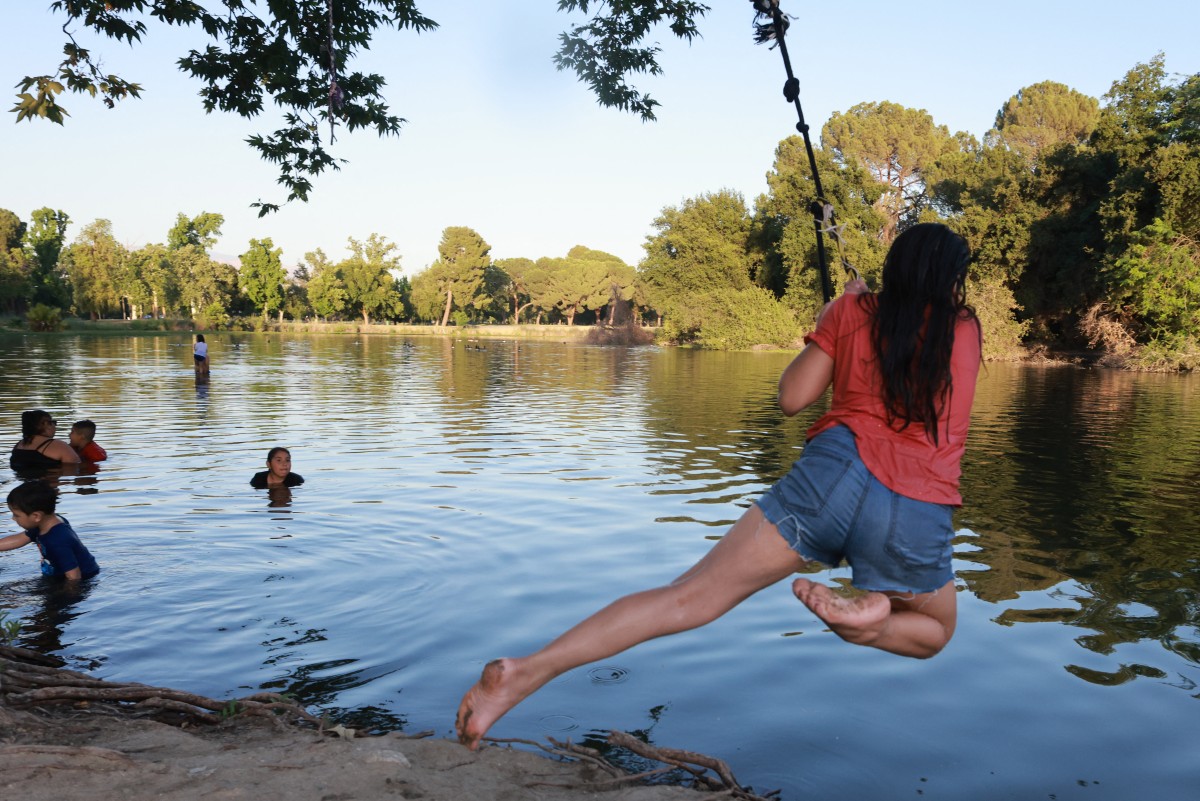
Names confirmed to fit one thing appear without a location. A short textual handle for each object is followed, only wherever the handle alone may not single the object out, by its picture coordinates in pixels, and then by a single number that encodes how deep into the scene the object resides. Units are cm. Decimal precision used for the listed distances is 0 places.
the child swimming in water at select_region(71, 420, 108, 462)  1298
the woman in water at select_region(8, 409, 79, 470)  1228
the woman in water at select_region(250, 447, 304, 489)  1152
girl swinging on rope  307
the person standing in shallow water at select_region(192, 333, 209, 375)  2792
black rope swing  412
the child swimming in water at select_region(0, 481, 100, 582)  707
